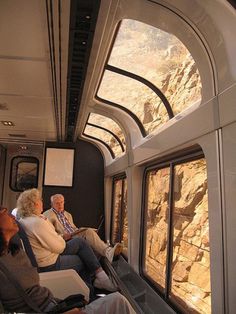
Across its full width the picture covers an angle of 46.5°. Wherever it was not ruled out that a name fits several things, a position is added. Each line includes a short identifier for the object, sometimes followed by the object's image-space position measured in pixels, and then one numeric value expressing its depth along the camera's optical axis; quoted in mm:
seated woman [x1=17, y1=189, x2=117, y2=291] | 2819
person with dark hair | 1633
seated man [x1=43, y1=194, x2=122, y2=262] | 3910
